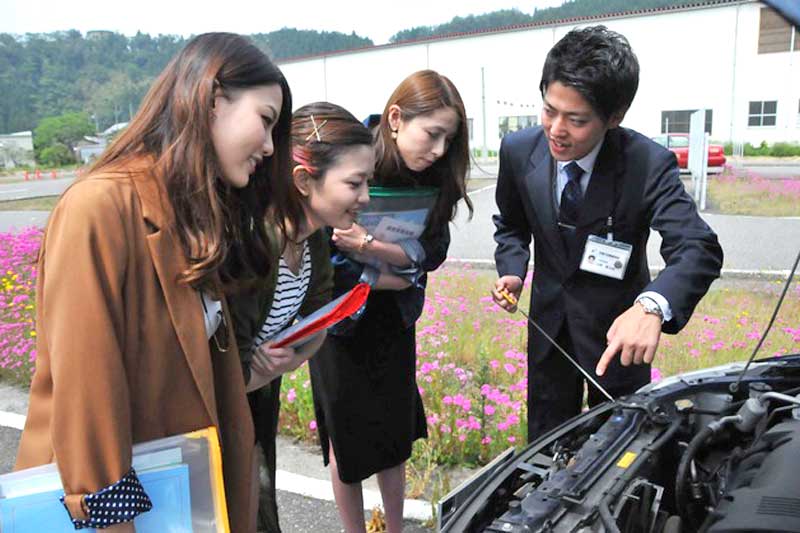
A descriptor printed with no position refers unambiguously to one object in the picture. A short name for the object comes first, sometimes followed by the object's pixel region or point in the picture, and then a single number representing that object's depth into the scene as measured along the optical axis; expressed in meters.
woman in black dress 2.15
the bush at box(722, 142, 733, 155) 30.03
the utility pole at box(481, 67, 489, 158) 31.45
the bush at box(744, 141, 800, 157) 28.11
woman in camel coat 1.13
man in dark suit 1.93
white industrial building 28.52
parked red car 17.83
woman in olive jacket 1.74
